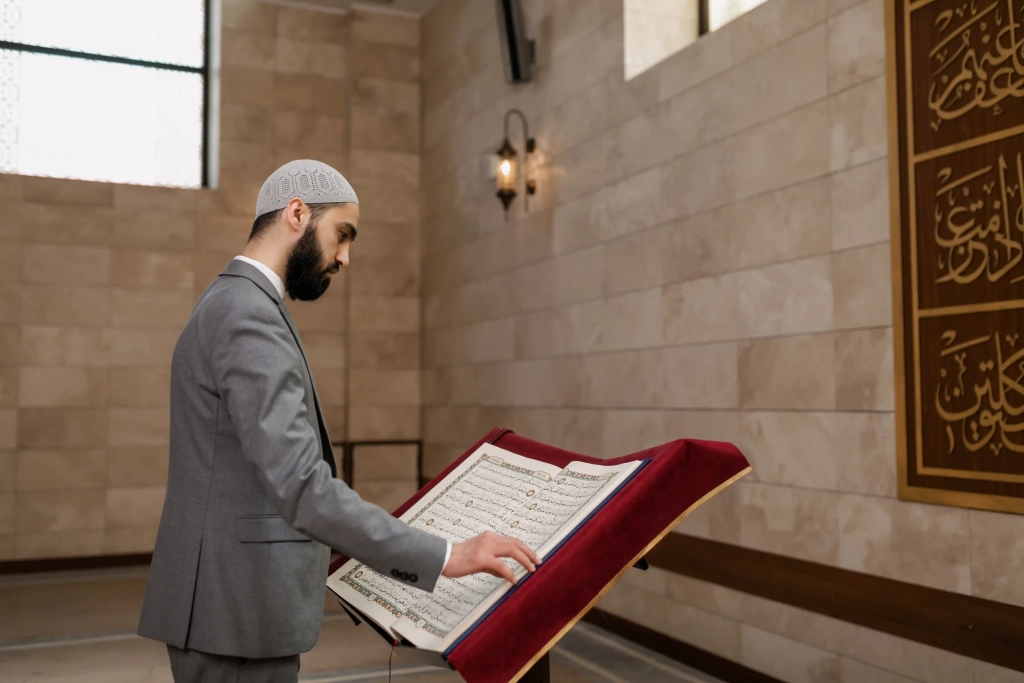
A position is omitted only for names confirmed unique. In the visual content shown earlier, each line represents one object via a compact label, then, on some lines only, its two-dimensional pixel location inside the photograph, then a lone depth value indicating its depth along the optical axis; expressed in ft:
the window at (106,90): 23.09
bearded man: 5.04
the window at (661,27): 16.03
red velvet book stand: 4.80
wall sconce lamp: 19.93
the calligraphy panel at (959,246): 9.46
